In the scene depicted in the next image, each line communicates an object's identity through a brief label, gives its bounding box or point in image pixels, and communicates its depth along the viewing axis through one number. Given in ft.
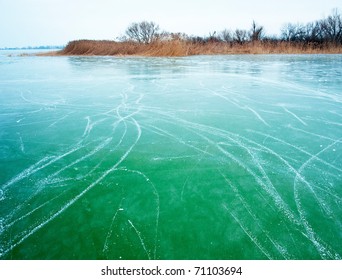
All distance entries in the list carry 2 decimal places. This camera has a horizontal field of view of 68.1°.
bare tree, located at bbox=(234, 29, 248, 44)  112.76
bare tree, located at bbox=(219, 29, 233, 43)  112.27
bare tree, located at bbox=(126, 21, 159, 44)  134.10
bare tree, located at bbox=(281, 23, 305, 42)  130.17
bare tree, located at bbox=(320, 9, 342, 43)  112.88
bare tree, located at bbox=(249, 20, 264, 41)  114.93
